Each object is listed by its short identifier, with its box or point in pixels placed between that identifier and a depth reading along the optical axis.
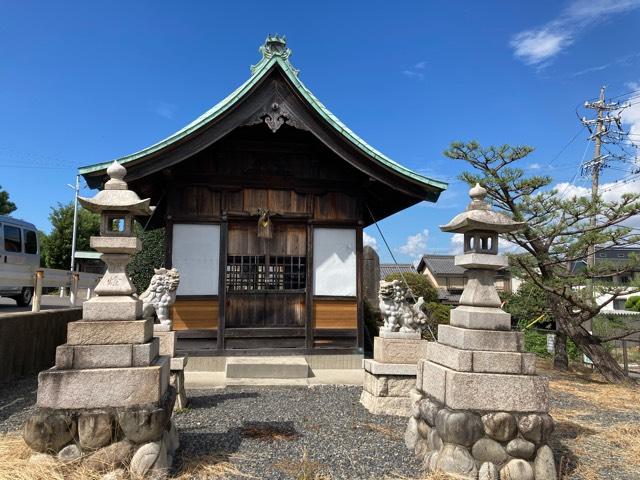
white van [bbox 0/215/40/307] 14.83
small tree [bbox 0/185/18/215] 31.81
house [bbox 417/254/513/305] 40.03
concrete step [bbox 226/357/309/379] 8.41
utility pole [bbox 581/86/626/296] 21.06
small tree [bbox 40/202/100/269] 32.59
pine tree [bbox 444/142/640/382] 8.86
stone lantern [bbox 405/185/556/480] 3.98
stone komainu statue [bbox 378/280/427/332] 6.68
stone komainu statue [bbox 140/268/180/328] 6.64
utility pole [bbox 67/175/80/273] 26.50
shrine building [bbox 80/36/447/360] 8.91
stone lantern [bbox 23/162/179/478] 3.66
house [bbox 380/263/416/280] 38.28
